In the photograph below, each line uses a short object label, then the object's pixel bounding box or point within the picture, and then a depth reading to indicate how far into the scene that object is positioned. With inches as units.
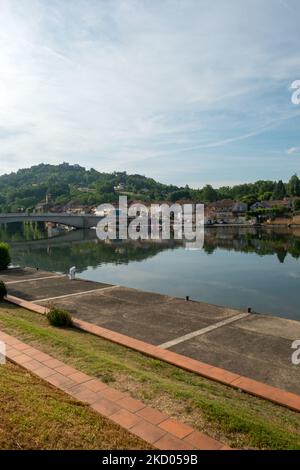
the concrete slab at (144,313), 468.8
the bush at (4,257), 1002.7
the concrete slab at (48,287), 693.3
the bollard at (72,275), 854.5
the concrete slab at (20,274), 868.6
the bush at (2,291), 606.0
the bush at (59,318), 455.8
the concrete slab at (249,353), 336.8
